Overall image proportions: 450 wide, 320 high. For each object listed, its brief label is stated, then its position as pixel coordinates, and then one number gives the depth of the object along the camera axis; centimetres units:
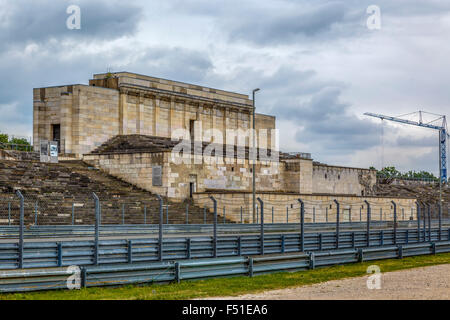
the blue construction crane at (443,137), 16588
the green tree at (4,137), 10762
